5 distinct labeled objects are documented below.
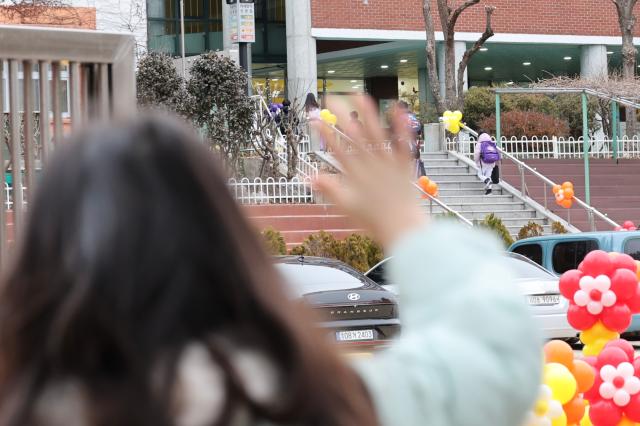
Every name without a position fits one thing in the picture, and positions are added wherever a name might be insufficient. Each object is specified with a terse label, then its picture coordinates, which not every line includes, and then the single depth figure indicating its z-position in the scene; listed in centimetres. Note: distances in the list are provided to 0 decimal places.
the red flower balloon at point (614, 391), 765
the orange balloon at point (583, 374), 738
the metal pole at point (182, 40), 3102
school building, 3588
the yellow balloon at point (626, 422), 772
